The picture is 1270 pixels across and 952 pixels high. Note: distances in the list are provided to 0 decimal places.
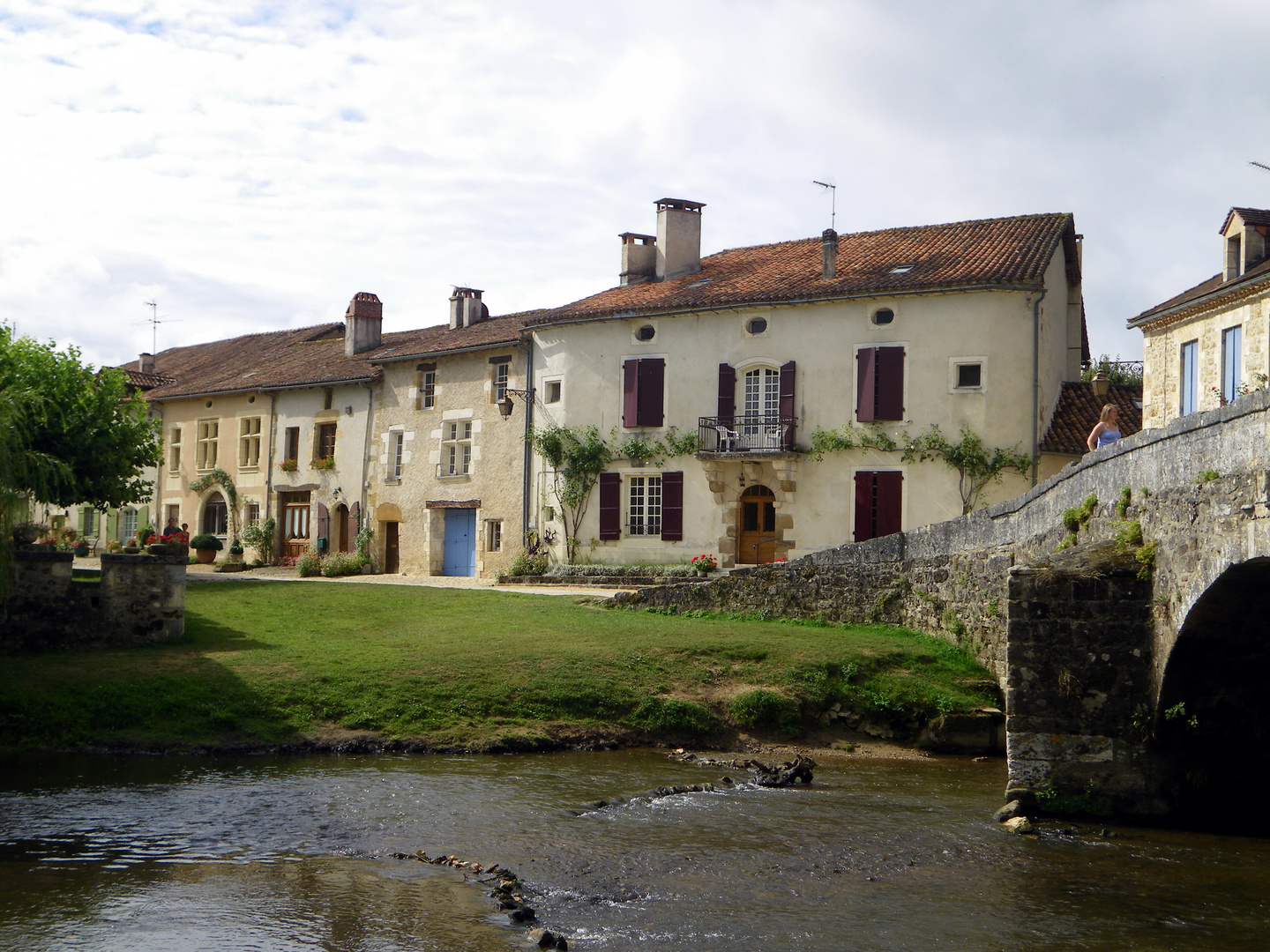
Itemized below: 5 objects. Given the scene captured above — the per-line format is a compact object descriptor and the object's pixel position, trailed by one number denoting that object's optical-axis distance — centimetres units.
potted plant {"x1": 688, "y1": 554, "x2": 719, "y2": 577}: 2359
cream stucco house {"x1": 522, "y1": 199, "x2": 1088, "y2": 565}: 2319
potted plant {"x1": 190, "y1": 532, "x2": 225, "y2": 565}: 3222
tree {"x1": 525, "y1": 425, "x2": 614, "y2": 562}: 2670
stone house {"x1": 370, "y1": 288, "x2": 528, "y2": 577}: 2870
